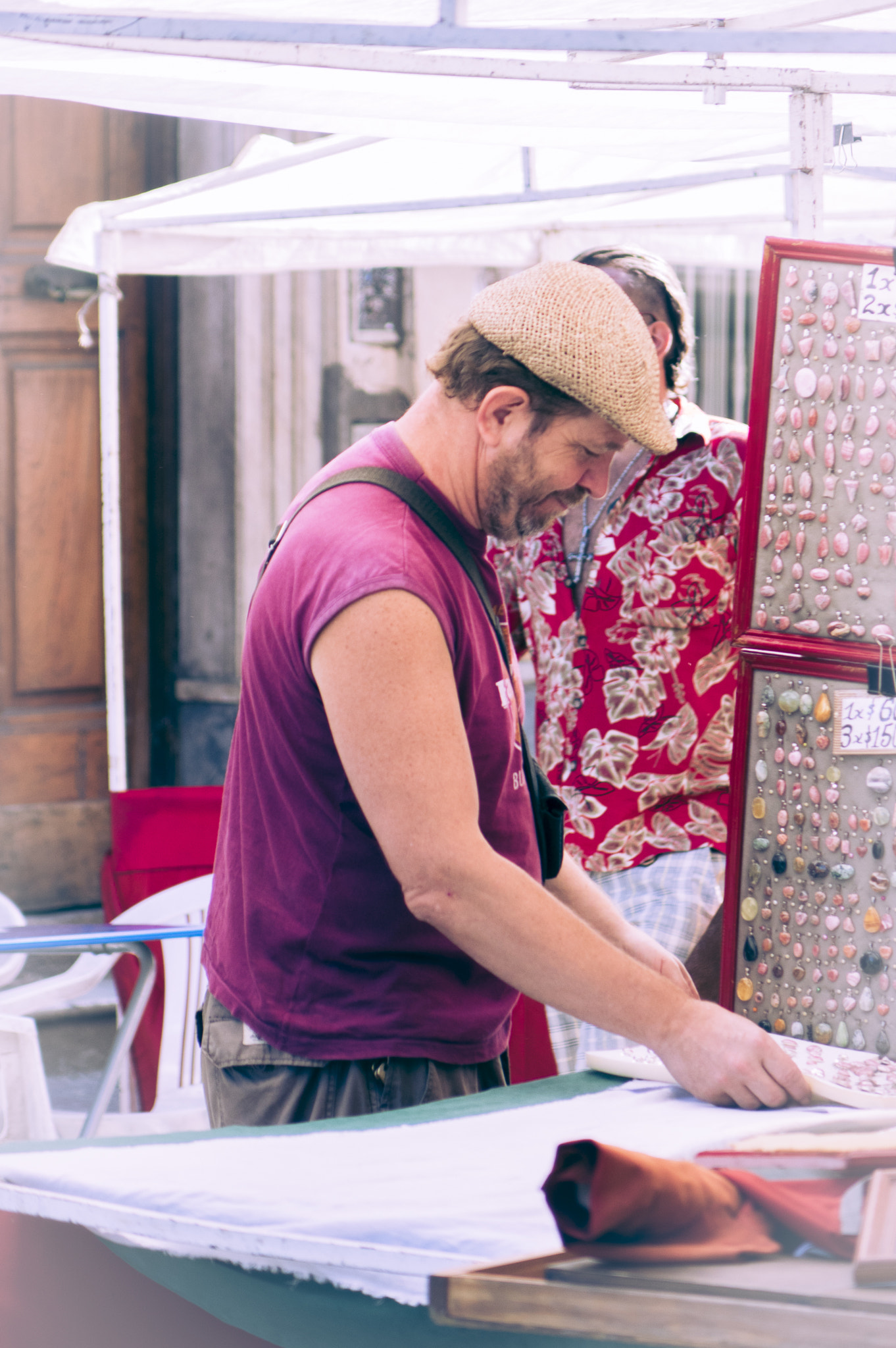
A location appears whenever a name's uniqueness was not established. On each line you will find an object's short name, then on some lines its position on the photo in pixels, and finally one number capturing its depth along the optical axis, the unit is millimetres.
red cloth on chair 6253
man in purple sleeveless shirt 4113
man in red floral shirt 5113
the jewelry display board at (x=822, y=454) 4361
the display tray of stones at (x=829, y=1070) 4227
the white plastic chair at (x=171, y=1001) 5481
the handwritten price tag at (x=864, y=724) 4354
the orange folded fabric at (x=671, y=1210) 3854
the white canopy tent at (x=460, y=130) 4203
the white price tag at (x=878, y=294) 4347
